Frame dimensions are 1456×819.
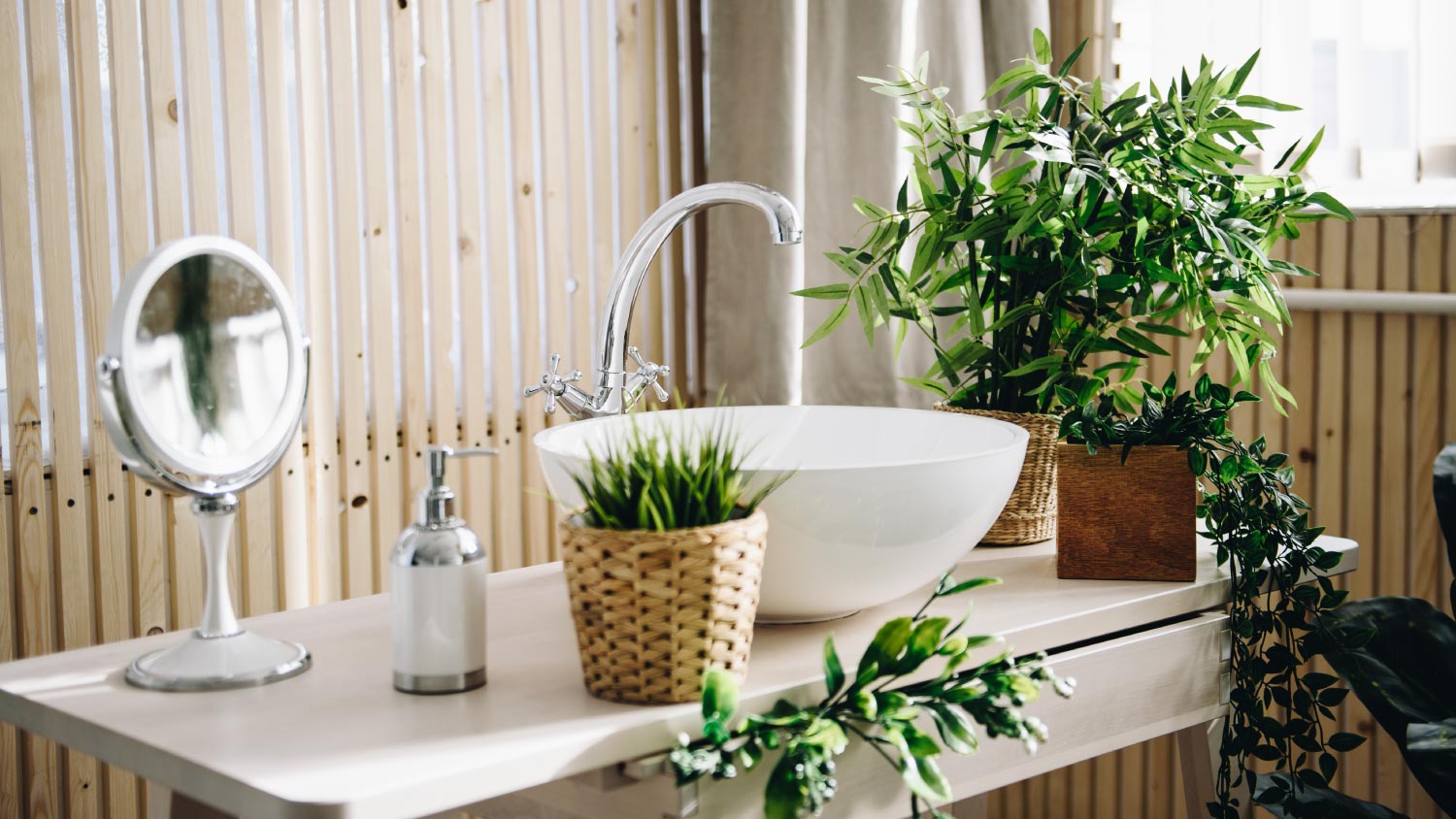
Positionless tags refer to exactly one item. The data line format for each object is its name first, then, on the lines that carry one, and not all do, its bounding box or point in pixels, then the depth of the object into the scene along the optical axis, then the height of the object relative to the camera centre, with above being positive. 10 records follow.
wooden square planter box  1.32 -0.19
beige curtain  2.26 +0.30
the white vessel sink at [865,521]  1.07 -0.16
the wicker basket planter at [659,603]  0.92 -0.19
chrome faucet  1.31 -0.02
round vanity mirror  0.97 -0.05
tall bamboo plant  1.39 +0.08
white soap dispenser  0.96 -0.19
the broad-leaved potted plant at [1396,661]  1.27 -0.32
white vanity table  0.85 -0.26
